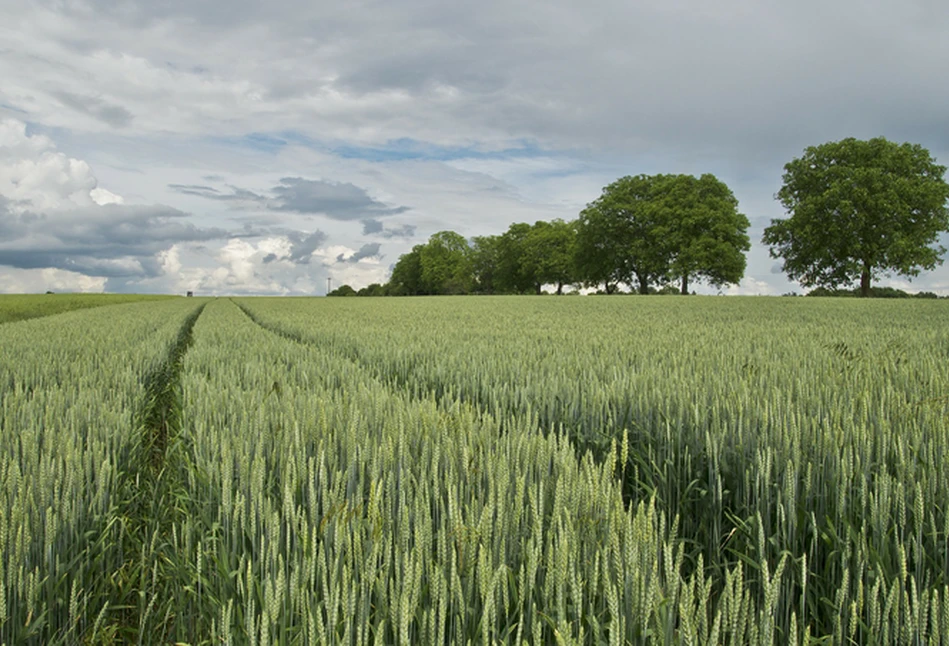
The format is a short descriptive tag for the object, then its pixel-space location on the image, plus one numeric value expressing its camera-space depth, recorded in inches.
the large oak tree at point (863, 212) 1451.8
